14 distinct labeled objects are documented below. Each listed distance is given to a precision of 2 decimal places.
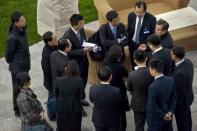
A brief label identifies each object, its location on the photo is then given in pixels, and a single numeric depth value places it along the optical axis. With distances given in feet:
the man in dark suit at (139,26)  50.15
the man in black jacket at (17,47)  47.36
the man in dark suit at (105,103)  39.48
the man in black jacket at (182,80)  40.53
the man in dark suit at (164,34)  45.46
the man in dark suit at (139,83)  40.14
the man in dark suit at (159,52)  42.66
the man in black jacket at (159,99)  38.67
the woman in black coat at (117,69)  42.08
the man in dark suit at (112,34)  49.06
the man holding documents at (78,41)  47.44
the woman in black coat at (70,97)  41.19
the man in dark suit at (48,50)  45.96
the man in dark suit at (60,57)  44.49
